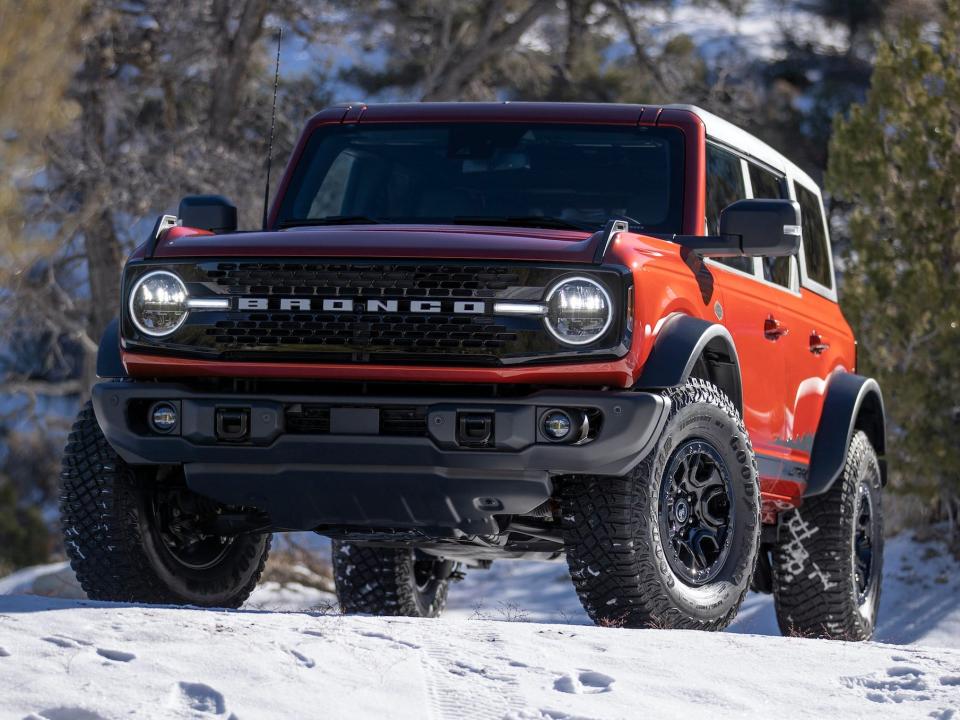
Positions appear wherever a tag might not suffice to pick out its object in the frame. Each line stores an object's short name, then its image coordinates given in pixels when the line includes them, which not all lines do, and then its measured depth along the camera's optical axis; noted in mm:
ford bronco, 8625
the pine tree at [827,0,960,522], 25436
